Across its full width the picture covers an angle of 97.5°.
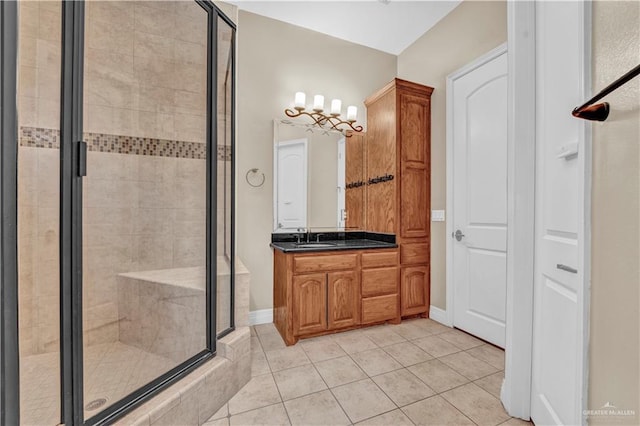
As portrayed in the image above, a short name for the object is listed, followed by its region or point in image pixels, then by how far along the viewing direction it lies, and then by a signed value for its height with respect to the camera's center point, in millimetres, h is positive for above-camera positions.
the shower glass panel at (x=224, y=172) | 1780 +266
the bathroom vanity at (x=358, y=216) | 2432 -32
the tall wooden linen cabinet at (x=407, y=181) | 2742 +321
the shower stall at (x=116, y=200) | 1060 +61
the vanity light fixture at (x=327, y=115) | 2808 +1037
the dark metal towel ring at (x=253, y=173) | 2728 +354
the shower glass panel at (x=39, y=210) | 1026 +1
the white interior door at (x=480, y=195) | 2248 +169
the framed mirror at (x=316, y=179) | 2830 +353
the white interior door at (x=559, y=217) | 915 -8
